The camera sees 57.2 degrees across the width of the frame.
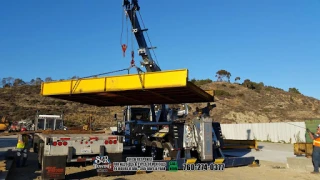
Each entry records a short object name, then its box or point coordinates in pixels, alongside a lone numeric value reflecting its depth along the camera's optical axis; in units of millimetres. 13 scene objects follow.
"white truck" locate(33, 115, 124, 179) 8227
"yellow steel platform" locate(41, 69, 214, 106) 9180
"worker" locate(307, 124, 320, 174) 10023
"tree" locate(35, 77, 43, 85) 68288
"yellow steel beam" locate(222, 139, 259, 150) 19414
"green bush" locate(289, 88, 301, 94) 71419
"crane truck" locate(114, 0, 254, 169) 10742
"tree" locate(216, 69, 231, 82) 78194
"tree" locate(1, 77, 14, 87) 65550
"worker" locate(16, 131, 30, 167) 11102
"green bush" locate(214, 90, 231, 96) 58562
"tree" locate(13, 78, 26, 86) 67925
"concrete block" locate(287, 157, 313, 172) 11009
